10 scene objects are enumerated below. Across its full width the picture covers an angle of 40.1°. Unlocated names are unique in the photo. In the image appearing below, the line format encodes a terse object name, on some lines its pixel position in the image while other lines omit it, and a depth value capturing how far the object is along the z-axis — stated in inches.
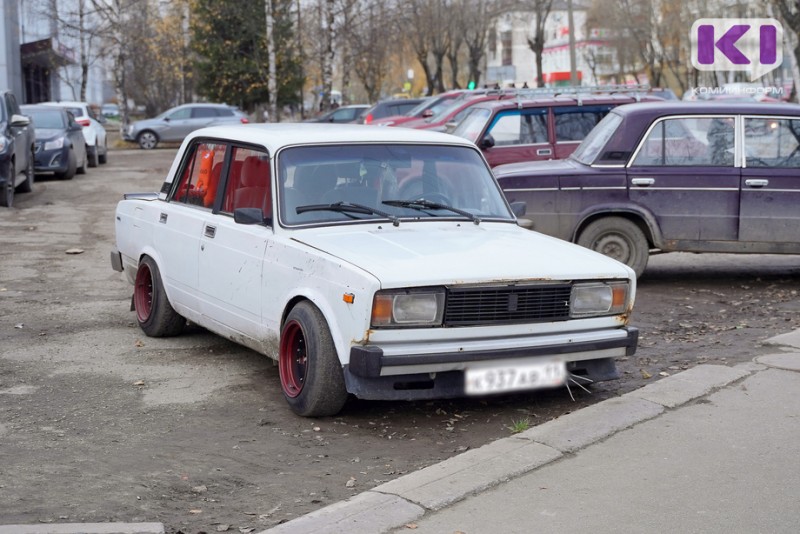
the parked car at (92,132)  1074.1
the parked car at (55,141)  856.3
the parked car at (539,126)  557.3
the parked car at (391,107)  1195.6
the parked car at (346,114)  1338.6
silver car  1518.2
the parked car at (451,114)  781.3
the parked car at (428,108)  996.6
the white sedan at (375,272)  221.1
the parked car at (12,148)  647.1
